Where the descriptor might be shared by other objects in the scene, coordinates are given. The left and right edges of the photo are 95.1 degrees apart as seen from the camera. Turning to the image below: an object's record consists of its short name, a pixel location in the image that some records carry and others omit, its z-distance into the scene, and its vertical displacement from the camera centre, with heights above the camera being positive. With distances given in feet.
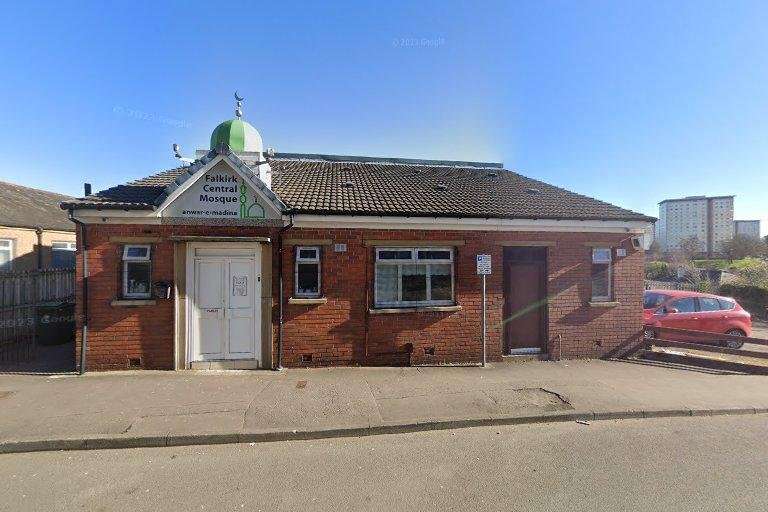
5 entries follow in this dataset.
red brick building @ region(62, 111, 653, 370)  22.52 -1.41
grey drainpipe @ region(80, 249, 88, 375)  22.08 -3.81
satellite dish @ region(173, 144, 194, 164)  24.75 +7.05
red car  30.53 -5.33
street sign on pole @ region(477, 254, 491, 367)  24.14 -0.77
